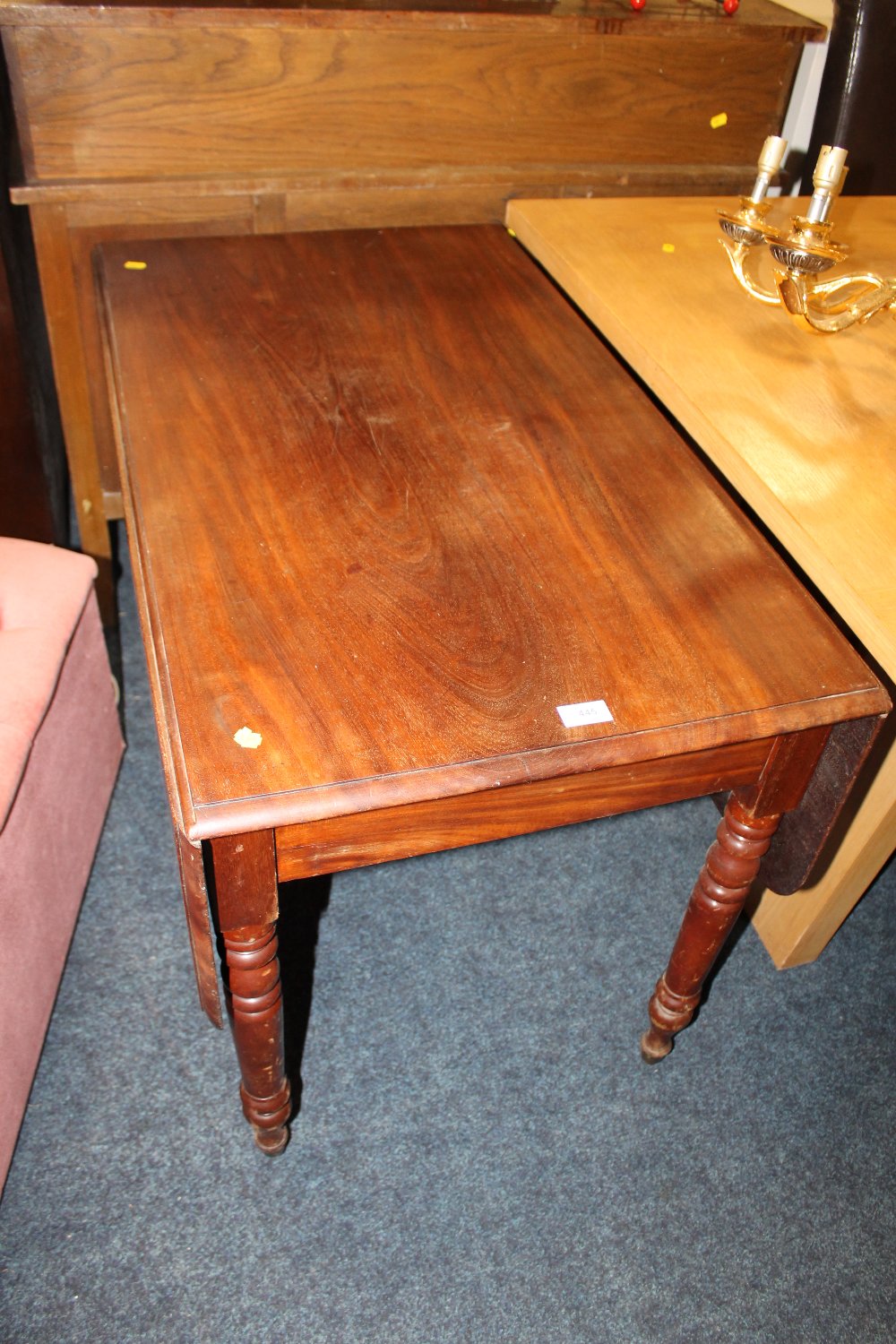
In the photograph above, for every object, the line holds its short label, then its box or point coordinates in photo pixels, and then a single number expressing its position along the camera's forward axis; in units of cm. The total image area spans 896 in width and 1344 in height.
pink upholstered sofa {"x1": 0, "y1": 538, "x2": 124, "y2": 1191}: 106
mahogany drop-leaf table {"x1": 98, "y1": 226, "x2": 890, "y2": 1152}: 79
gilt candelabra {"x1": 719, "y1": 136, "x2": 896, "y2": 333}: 107
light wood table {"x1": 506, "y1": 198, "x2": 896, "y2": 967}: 97
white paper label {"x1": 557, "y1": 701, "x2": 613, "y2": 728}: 81
